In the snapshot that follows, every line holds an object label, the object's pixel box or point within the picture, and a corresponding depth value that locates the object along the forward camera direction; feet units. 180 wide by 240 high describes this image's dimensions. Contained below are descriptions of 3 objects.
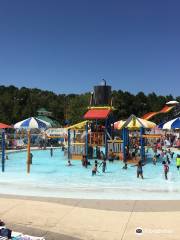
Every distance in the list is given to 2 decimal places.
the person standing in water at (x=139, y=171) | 35.57
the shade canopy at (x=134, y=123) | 50.42
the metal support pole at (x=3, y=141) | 40.37
